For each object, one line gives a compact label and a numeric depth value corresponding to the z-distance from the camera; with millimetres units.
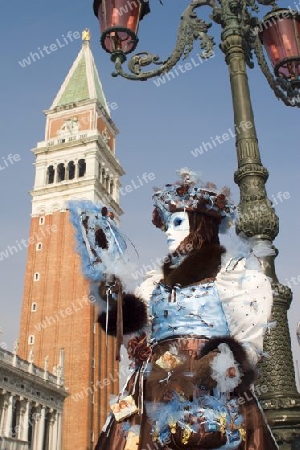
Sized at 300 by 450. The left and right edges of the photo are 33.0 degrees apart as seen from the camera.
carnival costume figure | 2947
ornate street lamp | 4156
